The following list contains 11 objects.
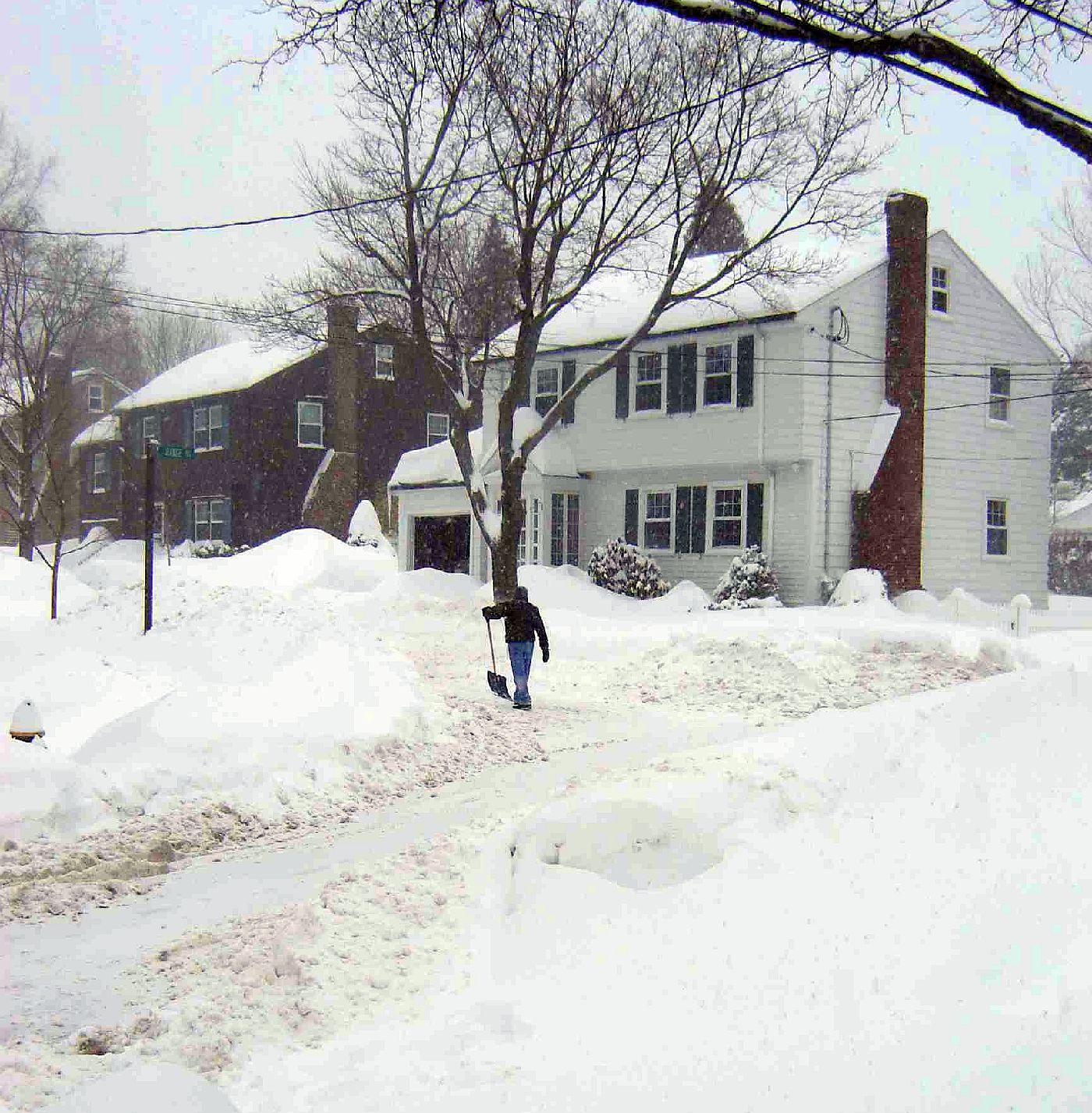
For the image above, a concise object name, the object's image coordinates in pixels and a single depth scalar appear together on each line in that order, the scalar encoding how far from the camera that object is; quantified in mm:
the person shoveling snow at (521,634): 13883
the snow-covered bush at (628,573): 25453
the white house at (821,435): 24766
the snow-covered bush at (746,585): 24203
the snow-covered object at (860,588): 23406
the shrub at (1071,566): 48219
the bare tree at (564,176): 22297
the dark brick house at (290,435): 42094
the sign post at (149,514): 14469
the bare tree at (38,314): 27844
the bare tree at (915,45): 6261
